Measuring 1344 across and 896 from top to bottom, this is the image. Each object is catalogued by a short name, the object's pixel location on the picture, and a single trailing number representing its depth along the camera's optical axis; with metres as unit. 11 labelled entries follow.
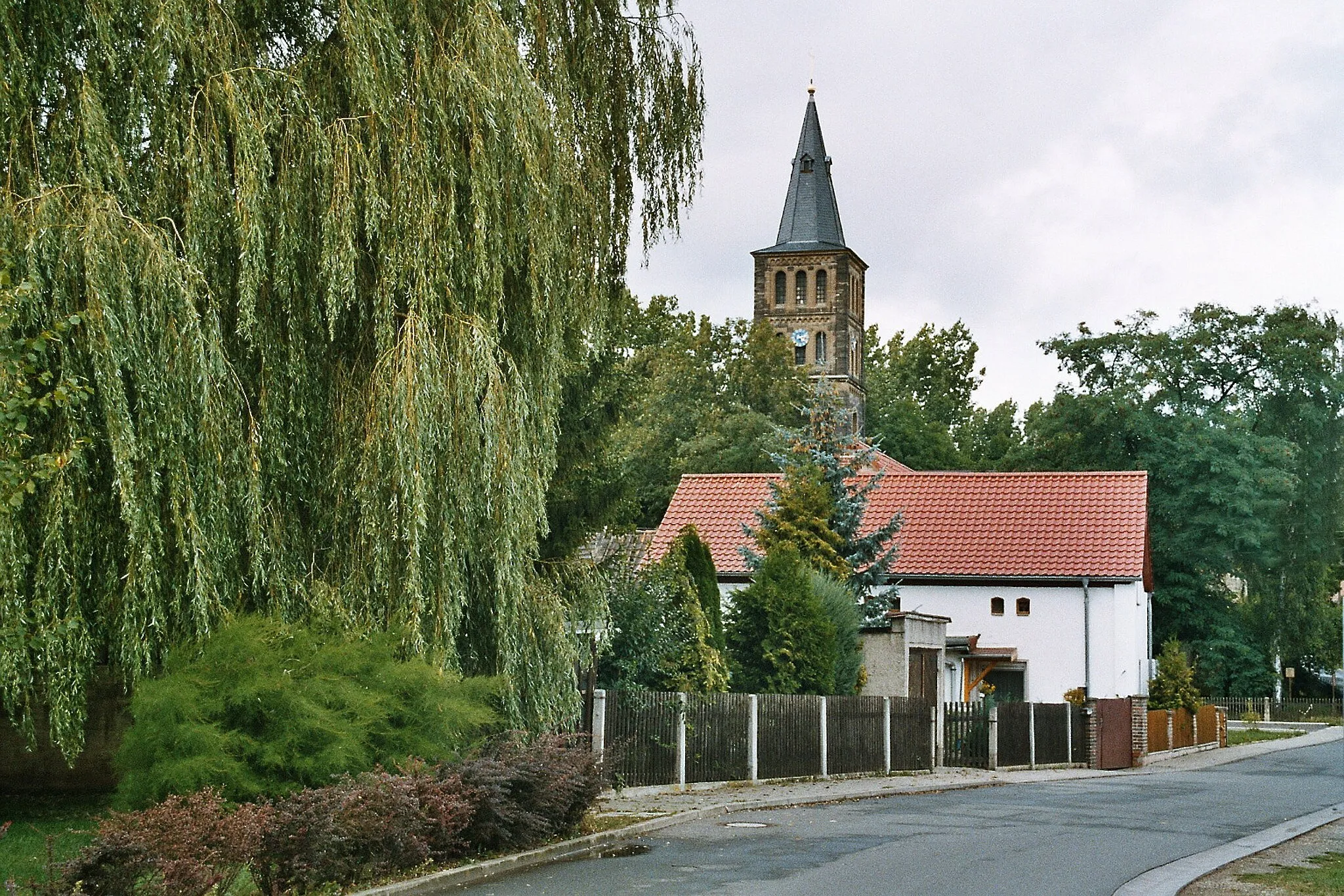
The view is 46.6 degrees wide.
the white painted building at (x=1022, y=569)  41.19
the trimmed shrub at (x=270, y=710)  10.37
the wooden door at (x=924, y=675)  32.44
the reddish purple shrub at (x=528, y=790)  12.62
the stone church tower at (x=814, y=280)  92.50
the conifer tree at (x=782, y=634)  26.19
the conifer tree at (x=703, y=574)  24.75
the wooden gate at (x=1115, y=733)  34.03
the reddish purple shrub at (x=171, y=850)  8.62
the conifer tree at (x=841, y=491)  33.12
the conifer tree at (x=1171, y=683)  40.53
